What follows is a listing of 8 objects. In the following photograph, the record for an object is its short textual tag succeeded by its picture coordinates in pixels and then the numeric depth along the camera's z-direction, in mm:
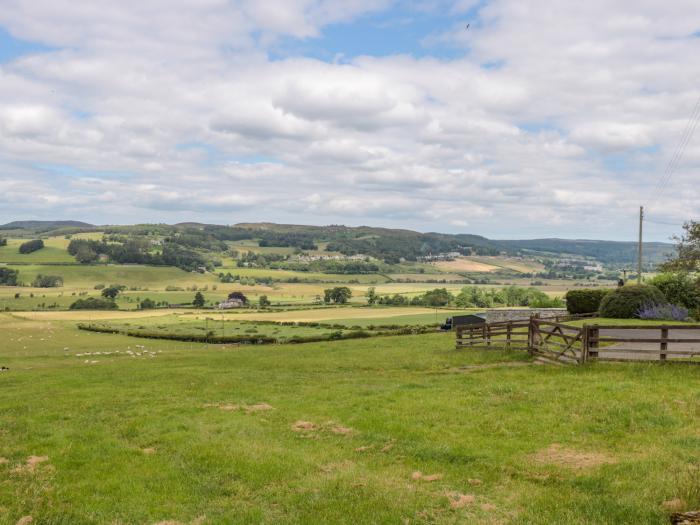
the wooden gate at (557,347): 22672
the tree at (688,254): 49594
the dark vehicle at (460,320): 55994
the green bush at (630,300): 39125
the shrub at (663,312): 38094
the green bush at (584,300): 48531
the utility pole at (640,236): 56147
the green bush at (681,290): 43750
